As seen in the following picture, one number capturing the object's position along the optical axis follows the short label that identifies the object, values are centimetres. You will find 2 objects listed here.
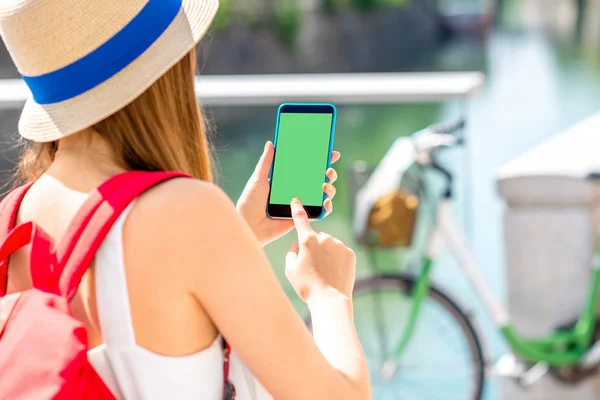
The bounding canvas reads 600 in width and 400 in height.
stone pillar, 367
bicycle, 362
